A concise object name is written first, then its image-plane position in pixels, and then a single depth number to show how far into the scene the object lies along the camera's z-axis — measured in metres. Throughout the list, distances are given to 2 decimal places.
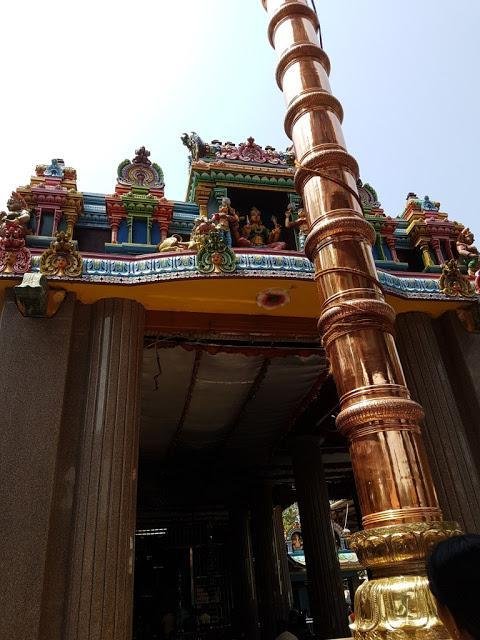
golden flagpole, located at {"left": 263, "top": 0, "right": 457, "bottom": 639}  2.04
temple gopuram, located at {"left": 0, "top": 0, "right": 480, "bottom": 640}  2.44
